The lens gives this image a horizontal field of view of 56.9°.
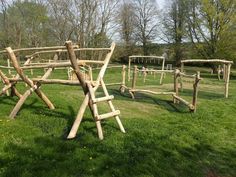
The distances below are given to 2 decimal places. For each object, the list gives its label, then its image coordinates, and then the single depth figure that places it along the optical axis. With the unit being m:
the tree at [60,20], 28.69
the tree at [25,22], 28.77
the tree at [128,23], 38.13
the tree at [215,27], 25.85
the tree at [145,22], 39.34
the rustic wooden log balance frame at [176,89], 7.13
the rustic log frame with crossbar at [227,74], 10.27
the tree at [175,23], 35.28
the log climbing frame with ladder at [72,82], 4.66
